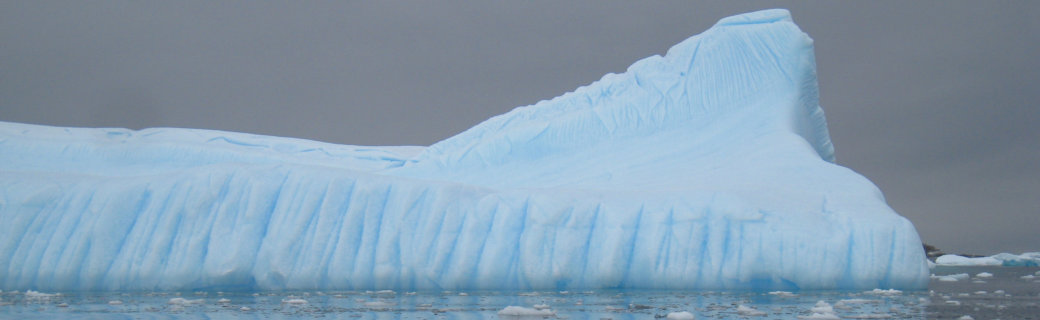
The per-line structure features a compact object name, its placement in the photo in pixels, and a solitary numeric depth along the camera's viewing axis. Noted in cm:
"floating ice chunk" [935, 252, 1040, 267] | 5975
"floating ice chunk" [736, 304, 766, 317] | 1490
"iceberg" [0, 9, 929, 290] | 2198
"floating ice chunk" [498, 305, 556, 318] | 1495
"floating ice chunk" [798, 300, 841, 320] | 1370
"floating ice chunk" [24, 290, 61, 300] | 1961
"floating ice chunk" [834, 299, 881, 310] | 1650
